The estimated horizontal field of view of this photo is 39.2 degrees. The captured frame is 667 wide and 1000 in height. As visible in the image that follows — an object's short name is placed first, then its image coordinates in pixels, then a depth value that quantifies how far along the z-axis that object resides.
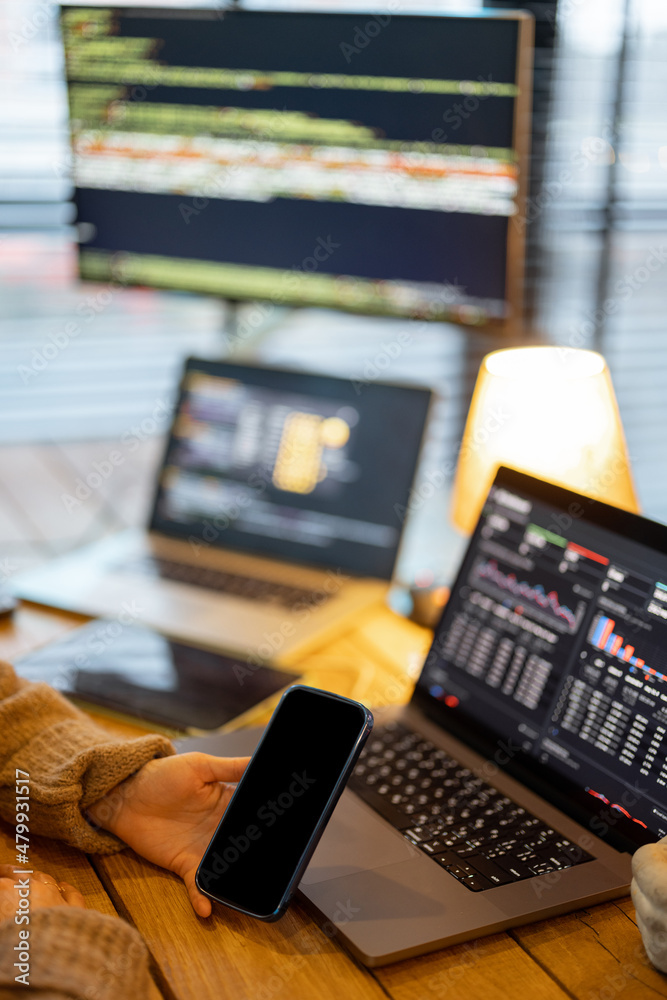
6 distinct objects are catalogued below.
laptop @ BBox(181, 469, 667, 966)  0.72
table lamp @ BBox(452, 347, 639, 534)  1.06
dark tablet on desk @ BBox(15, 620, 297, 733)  1.01
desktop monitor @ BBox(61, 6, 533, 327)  1.28
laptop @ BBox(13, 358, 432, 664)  1.28
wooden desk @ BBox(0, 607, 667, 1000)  0.65
